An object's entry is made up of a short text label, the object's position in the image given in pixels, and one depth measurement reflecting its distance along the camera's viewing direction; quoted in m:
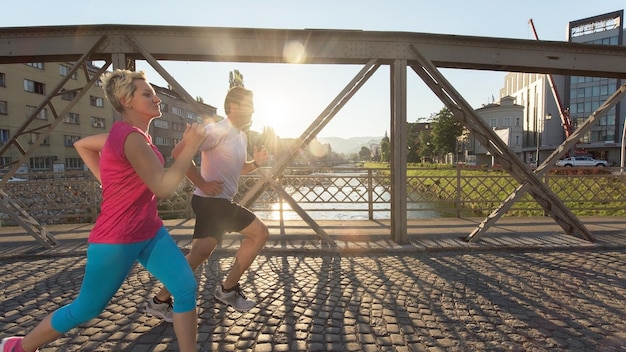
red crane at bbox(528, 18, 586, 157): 45.08
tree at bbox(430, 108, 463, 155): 51.22
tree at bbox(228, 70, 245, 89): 35.58
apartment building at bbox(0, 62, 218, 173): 29.66
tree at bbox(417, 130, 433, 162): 63.03
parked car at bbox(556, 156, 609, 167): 33.20
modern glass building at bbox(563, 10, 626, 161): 48.47
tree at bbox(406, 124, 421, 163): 72.00
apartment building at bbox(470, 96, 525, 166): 61.38
